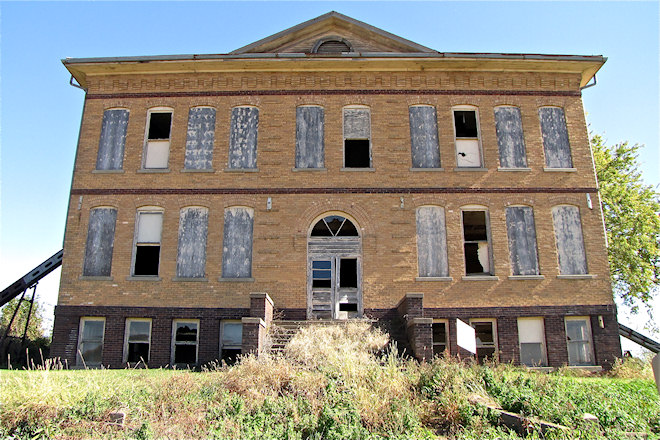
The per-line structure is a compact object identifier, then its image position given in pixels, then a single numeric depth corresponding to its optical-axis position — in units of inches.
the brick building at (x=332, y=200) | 622.8
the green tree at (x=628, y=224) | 861.8
